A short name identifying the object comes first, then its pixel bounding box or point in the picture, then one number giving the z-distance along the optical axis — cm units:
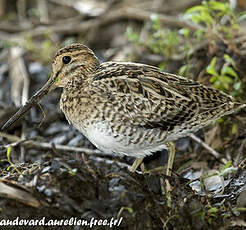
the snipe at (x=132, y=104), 802
